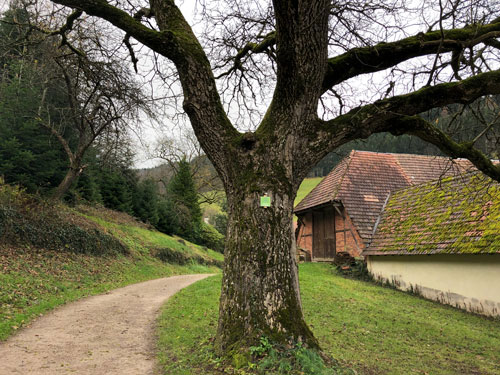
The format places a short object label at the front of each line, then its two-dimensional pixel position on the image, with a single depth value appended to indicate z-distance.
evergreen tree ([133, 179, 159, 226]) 26.27
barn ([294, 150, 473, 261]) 15.80
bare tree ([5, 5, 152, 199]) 10.10
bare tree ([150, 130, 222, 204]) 31.38
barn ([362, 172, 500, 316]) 9.44
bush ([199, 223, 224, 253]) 33.31
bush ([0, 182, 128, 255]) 10.53
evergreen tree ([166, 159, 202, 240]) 30.41
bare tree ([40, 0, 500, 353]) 4.25
